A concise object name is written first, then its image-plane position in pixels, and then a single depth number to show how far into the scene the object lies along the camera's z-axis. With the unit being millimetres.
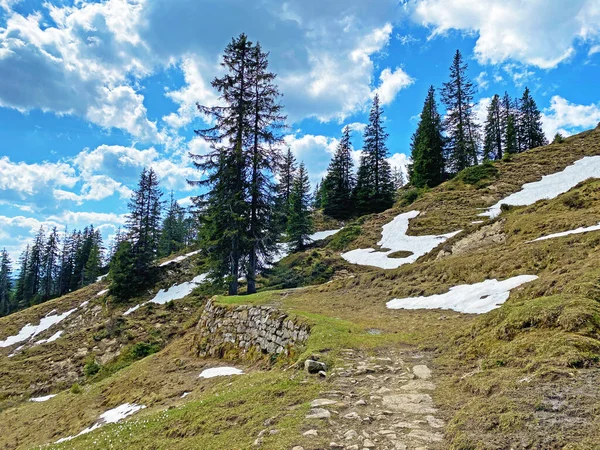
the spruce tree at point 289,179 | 57812
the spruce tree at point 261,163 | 23141
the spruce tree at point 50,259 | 80500
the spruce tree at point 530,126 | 62031
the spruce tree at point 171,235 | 73562
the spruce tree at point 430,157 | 47844
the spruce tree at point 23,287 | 78812
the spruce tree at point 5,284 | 81481
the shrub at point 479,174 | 38469
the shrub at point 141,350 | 21578
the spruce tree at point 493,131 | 62062
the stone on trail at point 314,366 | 7324
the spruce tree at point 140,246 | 39594
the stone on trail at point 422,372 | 6615
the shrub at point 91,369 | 21436
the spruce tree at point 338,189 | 53344
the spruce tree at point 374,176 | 49719
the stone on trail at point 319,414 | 4965
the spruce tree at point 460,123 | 48094
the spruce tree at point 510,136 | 56656
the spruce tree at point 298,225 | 40625
